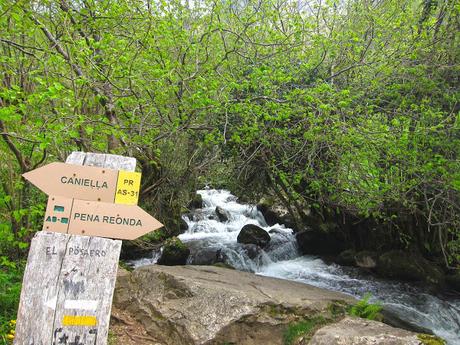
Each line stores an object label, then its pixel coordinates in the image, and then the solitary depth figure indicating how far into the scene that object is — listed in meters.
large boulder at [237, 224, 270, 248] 12.84
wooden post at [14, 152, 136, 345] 2.32
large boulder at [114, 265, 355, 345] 4.93
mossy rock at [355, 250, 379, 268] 10.76
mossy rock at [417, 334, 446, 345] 4.38
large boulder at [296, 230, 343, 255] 12.70
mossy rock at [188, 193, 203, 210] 17.71
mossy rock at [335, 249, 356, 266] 11.34
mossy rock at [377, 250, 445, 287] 9.77
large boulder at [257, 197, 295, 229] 15.93
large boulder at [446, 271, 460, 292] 9.46
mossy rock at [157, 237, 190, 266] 11.14
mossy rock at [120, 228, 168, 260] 11.58
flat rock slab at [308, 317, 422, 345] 4.40
